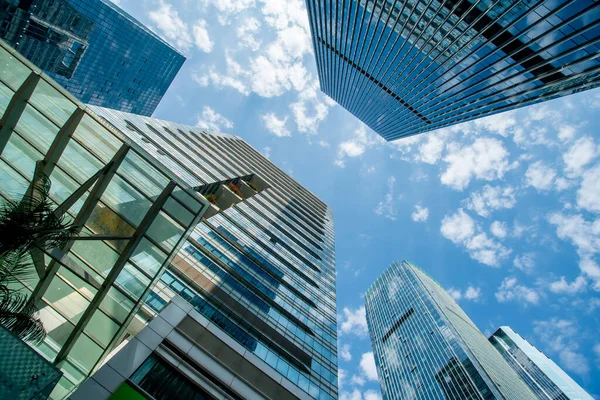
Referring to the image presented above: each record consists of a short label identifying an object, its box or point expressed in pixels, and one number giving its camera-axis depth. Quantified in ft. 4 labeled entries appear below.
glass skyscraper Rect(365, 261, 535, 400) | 207.92
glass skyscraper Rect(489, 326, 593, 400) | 369.30
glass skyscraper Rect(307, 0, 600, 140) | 85.87
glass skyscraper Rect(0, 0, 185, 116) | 170.71
